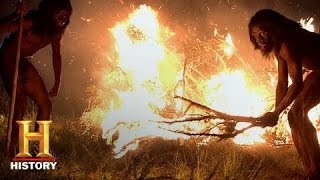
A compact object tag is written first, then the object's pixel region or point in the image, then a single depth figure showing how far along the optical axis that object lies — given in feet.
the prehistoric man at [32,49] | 17.31
